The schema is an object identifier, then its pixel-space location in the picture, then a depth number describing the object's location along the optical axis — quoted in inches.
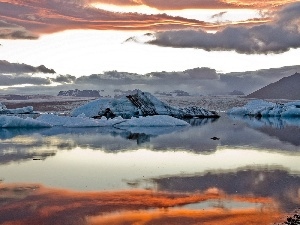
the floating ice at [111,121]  1389.0
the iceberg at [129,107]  1724.9
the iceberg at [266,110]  2033.7
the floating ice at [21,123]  1330.0
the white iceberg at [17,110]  2182.6
